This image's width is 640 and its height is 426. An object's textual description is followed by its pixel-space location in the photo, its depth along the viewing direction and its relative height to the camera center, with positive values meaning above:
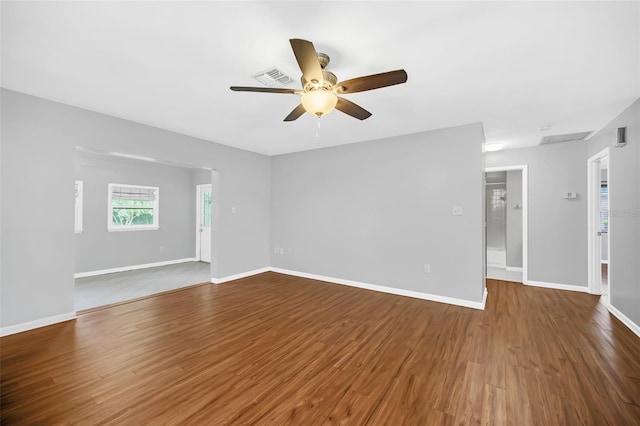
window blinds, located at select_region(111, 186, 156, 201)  5.76 +0.45
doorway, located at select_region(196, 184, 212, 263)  6.94 -0.26
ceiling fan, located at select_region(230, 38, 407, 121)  1.77 +0.98
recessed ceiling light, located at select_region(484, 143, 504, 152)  4.61 +1.29
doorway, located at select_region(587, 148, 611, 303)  4.15 -0.15
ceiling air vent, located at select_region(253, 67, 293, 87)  2.32 +1.29
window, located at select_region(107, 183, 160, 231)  5.72 +0.12
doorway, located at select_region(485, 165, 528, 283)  4.99 -0.18
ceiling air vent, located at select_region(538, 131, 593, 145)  4.04 +1.31
